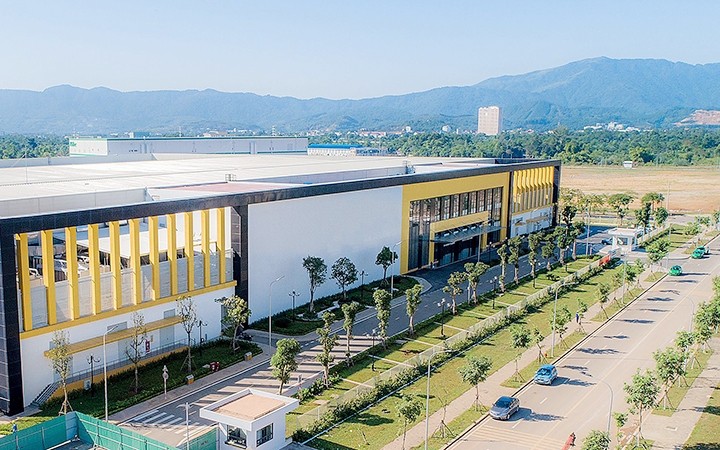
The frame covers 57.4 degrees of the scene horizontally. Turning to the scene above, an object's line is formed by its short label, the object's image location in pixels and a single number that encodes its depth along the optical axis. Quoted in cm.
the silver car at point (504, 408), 3025
